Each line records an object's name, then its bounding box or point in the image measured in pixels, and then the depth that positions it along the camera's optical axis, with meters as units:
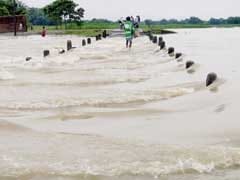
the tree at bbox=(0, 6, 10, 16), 80.44
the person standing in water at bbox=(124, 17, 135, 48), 28.97
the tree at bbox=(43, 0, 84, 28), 84.38
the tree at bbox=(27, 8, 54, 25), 142.00
